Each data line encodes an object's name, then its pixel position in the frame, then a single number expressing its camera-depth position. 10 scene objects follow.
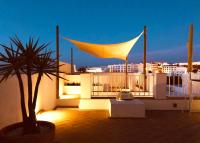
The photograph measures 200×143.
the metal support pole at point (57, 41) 6.66
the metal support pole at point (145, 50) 7.31
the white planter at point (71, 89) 8.20
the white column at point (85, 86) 6.61
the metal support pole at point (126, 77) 8.21
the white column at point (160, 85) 6.37
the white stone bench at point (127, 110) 5.42
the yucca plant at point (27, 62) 2.80
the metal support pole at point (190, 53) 5.79
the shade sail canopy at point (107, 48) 7.54
